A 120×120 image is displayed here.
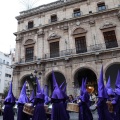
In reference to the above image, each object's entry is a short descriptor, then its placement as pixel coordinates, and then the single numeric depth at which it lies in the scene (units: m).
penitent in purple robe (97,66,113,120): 6.84
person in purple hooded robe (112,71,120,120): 7.26
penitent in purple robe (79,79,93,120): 7.78
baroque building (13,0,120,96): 17.34
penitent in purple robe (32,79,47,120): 7.22
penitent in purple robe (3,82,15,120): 8.20
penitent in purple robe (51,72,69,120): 6.78
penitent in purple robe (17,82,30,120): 8.03
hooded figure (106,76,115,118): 8.34
